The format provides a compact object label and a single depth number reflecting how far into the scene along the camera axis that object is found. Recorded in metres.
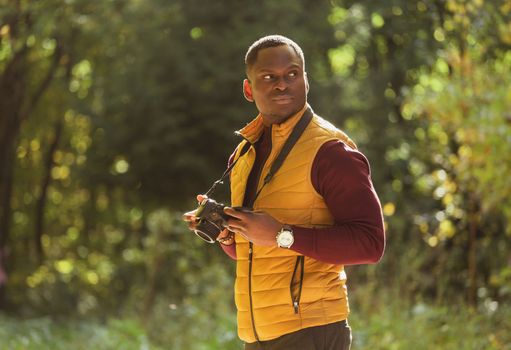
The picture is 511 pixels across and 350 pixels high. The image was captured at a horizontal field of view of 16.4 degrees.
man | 4.82
